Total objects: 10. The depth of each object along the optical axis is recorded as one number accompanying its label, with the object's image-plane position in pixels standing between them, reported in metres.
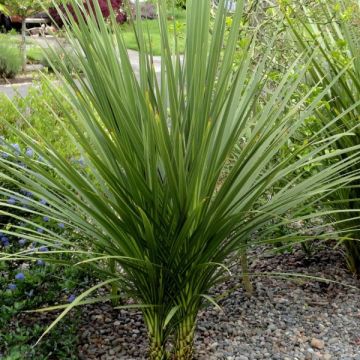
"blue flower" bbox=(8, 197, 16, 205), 3.05
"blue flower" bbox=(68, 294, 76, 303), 2.91
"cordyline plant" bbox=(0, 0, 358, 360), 2.25
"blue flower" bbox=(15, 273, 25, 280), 2.92
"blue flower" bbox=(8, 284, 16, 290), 2.93
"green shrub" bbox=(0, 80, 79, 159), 4.60
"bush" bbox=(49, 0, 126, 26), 18.89
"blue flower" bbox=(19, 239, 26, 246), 2.97
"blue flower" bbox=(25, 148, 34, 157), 3.44
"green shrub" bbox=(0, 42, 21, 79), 15.27
